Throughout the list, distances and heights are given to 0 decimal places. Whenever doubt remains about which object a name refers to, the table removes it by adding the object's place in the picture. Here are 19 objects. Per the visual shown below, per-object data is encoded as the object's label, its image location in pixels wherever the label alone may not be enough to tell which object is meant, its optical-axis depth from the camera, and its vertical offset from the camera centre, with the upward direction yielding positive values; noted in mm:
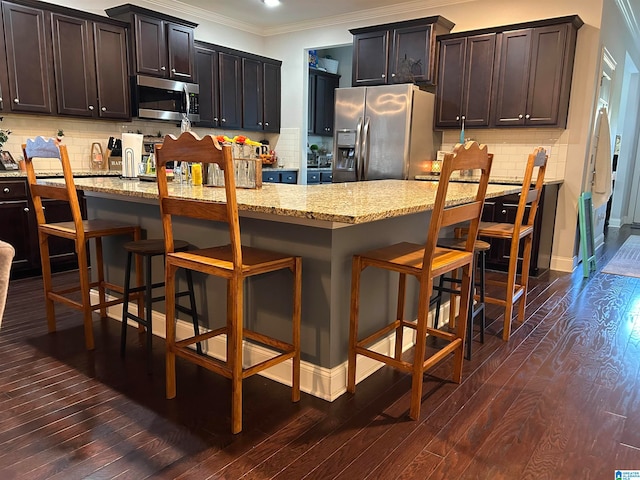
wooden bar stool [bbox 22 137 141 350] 2447 -432
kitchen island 1903 -418
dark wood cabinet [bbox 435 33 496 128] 4629 +778
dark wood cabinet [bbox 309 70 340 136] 6972 +805
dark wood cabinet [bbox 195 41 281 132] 5543 +804
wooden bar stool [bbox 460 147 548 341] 2638 -440
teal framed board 4312 -666
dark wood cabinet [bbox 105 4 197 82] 4668 +1115
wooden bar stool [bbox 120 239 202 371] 2299 -692
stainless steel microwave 4777 +561
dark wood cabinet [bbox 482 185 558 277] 4359 -647
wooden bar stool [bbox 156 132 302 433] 1689 -425
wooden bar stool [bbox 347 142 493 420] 1812 -445
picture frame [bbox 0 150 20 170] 4145 -108
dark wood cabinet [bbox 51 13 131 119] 4262 +769
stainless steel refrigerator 4777 +246
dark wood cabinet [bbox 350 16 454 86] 4836 +1105
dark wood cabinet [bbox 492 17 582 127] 4258 +788
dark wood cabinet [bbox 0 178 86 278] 3834 -646
